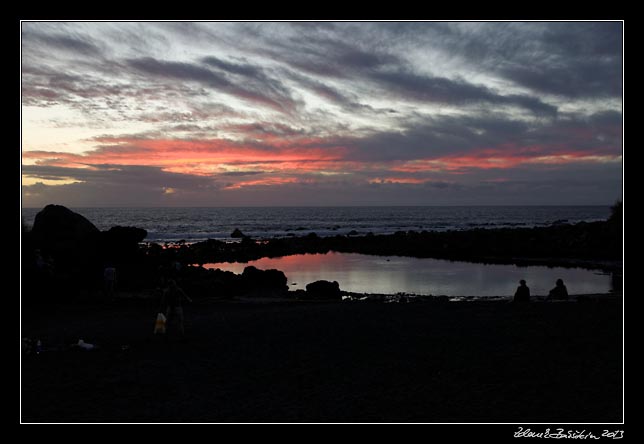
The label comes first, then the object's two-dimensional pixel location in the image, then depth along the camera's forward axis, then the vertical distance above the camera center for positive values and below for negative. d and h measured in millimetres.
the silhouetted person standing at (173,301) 12969 -1831
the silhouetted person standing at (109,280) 20148 -1981
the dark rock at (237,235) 70238 -683
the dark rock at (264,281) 24677 -2564
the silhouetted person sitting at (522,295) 18391 -2443
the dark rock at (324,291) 21891 -2702
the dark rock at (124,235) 27966 -246
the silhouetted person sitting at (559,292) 18609 -2404
